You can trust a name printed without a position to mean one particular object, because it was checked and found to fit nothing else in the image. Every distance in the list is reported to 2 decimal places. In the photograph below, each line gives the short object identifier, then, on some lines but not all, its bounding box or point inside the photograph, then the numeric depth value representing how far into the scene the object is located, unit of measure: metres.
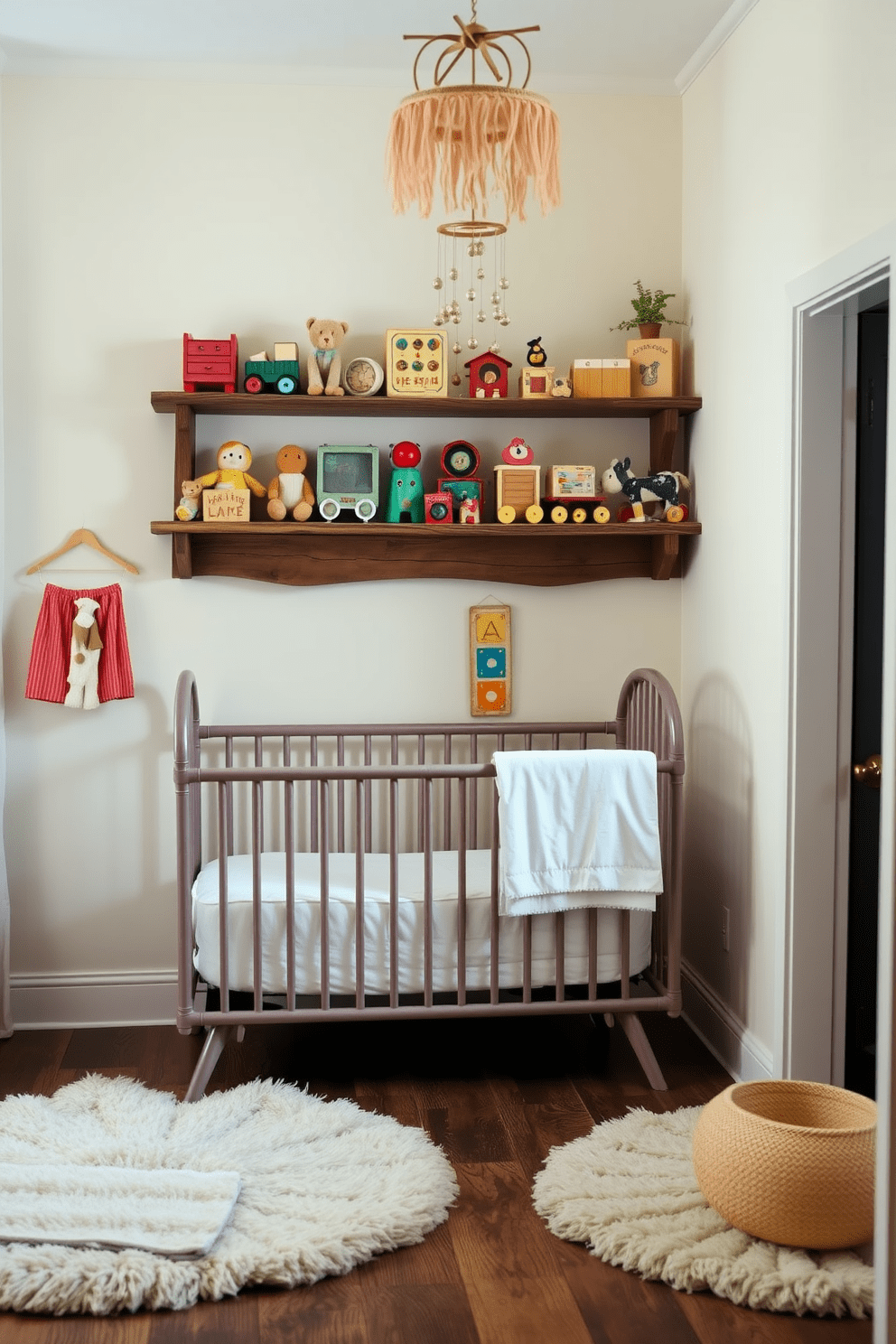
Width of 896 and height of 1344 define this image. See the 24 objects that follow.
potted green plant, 3.02
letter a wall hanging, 3.13
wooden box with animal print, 3.00
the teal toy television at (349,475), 3.01
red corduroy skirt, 2.96
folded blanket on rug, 1.95
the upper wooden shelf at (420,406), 2.88
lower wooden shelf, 3.05
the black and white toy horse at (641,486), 3.01
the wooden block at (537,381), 2.98
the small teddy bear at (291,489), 2.95
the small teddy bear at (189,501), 2.89
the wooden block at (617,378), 3.00
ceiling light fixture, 2.00
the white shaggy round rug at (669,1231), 1.85
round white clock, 2.93
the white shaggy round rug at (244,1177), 1.87
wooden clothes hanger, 3.01
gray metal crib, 2.53
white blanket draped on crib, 2.51
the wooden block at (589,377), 3.00
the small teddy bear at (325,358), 2.92
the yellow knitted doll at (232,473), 2.93
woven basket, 1.89
